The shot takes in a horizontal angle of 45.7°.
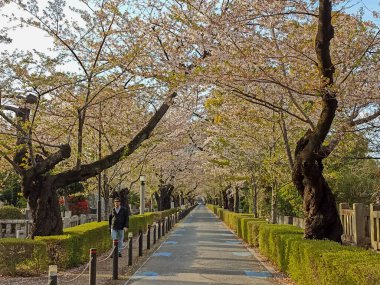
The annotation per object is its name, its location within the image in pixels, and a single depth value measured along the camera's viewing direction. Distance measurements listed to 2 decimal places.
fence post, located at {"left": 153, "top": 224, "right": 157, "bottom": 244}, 17.98
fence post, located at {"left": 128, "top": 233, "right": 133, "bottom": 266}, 11.65
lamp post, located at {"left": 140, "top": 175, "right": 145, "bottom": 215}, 26.88
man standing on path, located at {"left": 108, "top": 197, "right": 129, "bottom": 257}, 13.02
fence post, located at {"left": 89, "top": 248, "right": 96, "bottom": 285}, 7.76
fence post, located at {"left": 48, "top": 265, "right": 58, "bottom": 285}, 6.09
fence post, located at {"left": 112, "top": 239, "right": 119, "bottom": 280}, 9.66
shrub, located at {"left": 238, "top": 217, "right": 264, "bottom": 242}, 18.52
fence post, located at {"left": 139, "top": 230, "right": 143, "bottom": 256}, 13.73
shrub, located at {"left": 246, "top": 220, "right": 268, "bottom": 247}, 15.83
